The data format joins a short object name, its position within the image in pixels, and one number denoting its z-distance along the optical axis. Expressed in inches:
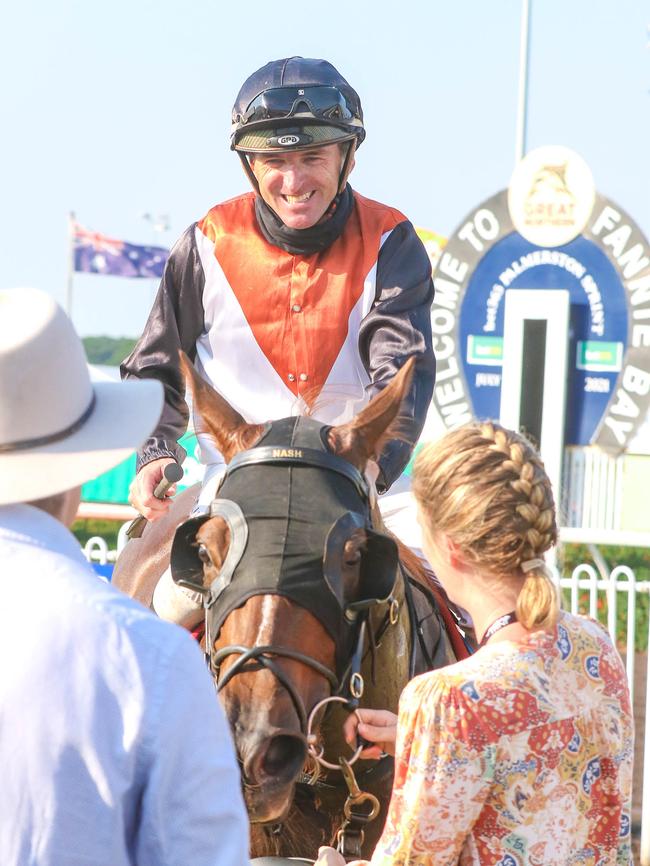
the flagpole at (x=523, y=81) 852.0
